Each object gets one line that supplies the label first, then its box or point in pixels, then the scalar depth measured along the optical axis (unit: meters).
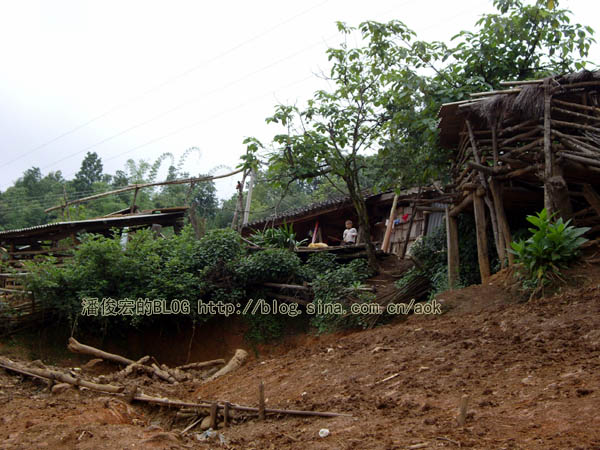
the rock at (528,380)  4.56
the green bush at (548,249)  7.02
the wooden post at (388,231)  15.24
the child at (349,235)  13.95
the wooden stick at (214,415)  6.02
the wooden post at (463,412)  3.99
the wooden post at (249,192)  16.41
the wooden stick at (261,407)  5.54
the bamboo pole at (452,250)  9.73
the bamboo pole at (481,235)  8.88
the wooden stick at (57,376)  7.57
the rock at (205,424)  6.18
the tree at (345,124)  10.82
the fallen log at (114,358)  9.25
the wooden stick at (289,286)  10.98
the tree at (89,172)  38.09
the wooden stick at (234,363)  9.33
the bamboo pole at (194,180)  17.41
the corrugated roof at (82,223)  15.37
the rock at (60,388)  7.58
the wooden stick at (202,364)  10.30
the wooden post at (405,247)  12.25
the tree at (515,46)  10.02
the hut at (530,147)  7.50
